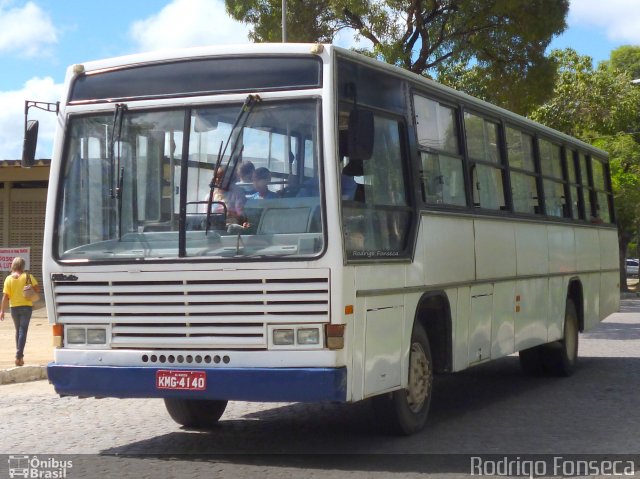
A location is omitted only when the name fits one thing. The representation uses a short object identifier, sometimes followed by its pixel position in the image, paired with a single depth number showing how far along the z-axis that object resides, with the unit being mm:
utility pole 23522
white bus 7945
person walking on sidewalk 15328
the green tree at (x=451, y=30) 25359
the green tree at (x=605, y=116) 42344
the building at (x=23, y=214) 31406
